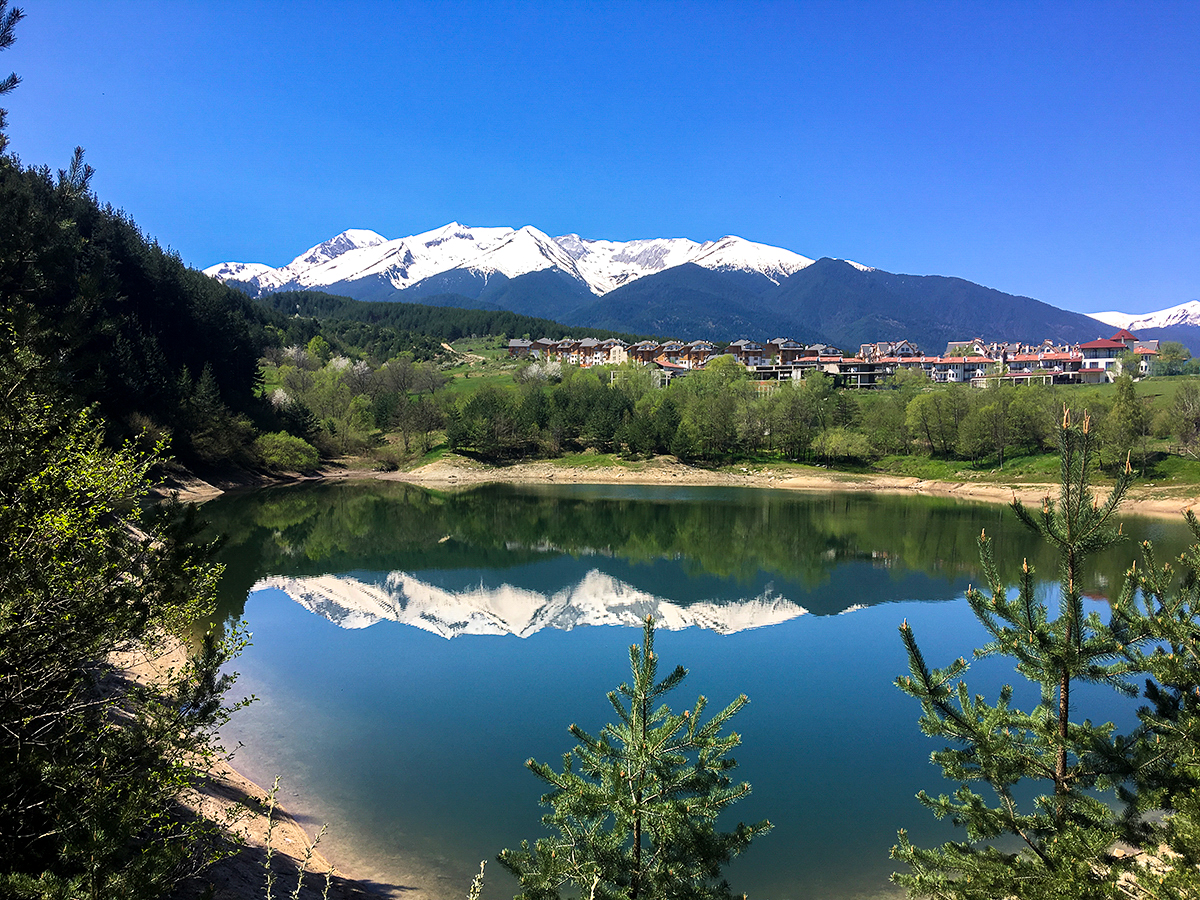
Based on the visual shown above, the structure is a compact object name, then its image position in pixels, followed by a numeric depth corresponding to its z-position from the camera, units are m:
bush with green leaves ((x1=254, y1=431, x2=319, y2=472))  67.31
